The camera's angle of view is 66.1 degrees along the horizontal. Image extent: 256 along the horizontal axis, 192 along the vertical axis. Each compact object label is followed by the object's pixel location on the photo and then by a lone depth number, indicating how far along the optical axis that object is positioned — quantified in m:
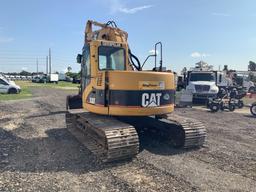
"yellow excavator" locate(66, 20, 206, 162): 4.46
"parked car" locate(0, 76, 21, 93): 18.72
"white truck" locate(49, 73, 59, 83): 42.29
